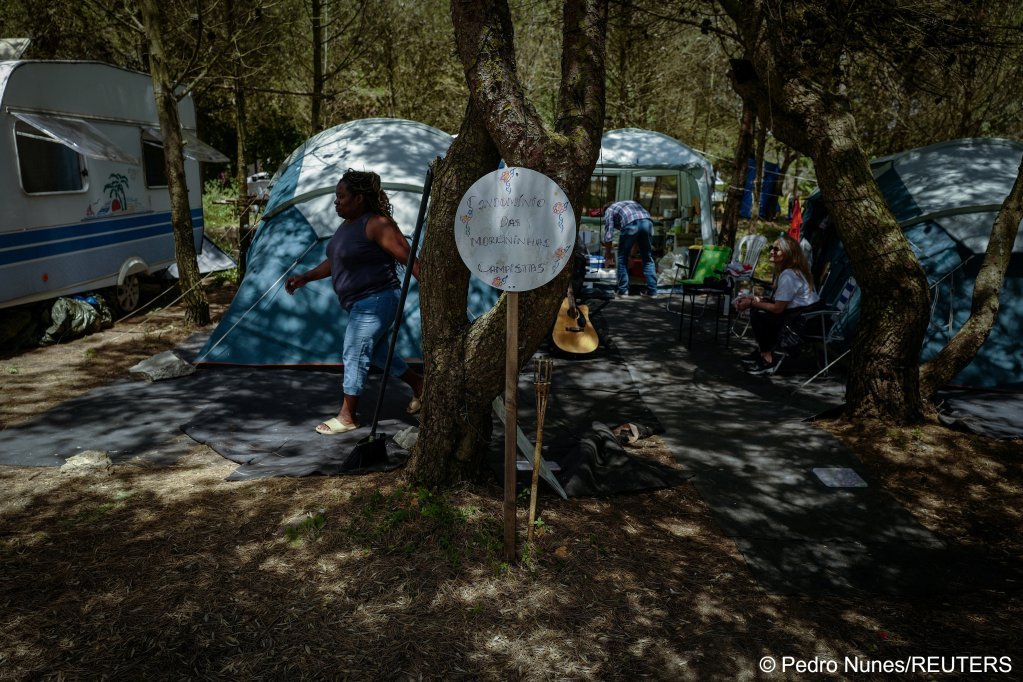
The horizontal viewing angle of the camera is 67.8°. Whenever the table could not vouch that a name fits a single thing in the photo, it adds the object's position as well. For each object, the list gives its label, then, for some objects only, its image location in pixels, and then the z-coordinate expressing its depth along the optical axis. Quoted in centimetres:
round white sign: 333
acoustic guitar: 779
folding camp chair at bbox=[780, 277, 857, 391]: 707
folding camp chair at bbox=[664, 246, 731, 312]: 1011
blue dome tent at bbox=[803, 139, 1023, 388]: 685
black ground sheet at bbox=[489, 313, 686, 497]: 458
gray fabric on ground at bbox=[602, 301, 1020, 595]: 372
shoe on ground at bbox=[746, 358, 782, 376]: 731
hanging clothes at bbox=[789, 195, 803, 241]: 1446
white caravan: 743
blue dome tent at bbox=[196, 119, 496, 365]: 702
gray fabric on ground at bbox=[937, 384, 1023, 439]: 566
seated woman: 721
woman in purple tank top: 514
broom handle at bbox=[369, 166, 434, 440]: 416
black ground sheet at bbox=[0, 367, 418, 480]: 489
